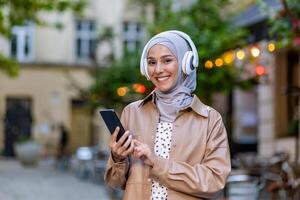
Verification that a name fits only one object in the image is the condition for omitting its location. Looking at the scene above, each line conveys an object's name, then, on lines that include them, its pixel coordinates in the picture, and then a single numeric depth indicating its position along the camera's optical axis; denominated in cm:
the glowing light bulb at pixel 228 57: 1610
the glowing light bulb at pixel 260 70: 1769
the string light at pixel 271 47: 1348
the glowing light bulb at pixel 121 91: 2045
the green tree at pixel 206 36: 1558
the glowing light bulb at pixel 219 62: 1575
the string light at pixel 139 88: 1715
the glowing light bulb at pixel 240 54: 1621
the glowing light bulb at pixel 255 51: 1578
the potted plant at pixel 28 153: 2988
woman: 335
